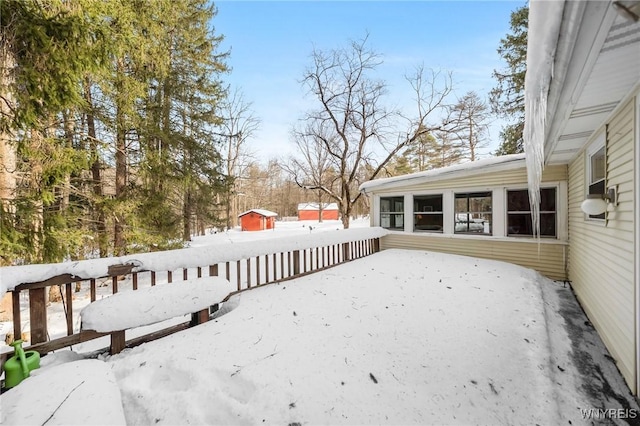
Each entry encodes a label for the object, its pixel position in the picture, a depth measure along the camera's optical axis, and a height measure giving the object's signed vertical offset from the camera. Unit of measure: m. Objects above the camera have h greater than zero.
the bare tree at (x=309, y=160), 16.18 +3.22
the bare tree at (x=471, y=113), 12.88 +4.99
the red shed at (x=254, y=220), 23.00 -0.84
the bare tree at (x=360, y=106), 12.98 +5.40
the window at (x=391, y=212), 8.66 -0.10
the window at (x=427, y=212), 8.19 -0.10
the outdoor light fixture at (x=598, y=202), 2.94 +0.06
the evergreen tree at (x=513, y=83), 11.96 +6.05
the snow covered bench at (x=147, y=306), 2.25 -0.90
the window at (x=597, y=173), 3.55 +0.50
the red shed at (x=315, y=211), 34.19 -0.16
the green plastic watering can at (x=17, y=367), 1.88 -1.13
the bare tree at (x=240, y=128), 18.69 +6.15
